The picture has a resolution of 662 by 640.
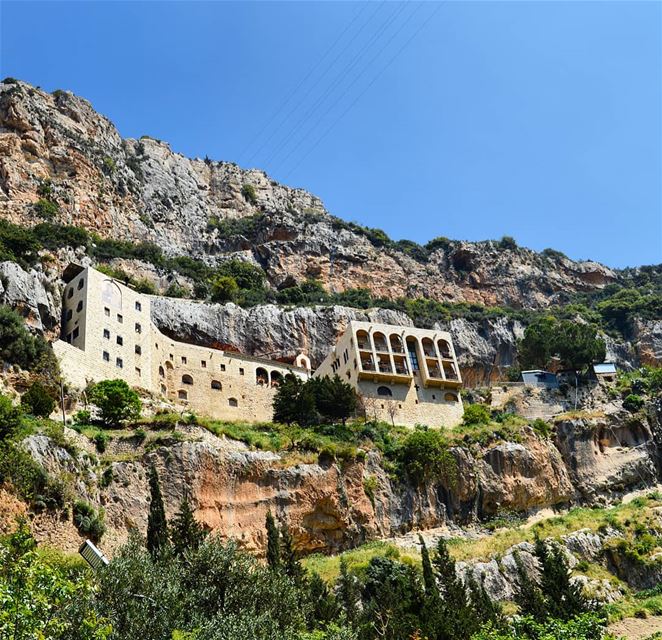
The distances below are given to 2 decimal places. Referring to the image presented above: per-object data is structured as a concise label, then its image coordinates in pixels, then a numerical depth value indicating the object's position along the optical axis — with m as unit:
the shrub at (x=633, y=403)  67.62
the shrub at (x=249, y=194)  130.75
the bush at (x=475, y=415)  67.75
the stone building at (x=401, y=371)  67.94
